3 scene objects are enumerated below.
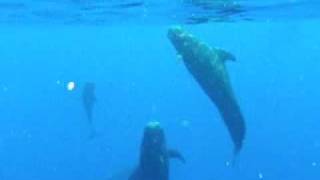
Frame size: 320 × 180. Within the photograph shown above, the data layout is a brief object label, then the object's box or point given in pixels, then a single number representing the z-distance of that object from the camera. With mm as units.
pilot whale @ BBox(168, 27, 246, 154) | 10949
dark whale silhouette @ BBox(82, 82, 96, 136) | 15257
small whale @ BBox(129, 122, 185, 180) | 11318
